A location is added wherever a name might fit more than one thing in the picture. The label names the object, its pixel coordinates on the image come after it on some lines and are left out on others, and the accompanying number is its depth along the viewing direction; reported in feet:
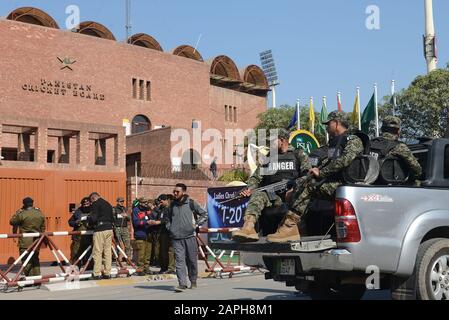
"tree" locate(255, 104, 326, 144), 157.73
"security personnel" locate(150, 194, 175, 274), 45.32
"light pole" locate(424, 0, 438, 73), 135.18
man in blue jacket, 45.39
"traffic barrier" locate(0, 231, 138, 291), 38.17
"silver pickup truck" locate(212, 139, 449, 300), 19.98
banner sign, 53.52
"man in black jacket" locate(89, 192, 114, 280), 42.37
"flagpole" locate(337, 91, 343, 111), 114.42
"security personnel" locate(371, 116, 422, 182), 22.48
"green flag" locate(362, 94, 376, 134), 94.17
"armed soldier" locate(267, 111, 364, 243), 21.74
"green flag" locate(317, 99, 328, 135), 109.50
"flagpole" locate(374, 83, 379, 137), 93.21
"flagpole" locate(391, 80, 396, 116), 100.48
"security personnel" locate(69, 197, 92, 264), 46.55
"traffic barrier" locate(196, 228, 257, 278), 43.98
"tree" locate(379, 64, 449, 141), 96.48
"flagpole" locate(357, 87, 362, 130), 99.11
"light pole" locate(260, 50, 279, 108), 282.15
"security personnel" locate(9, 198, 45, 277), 40.73
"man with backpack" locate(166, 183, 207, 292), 35.40
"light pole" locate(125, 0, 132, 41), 184.34
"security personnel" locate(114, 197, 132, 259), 49.98
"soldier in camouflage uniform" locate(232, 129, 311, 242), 23.41
